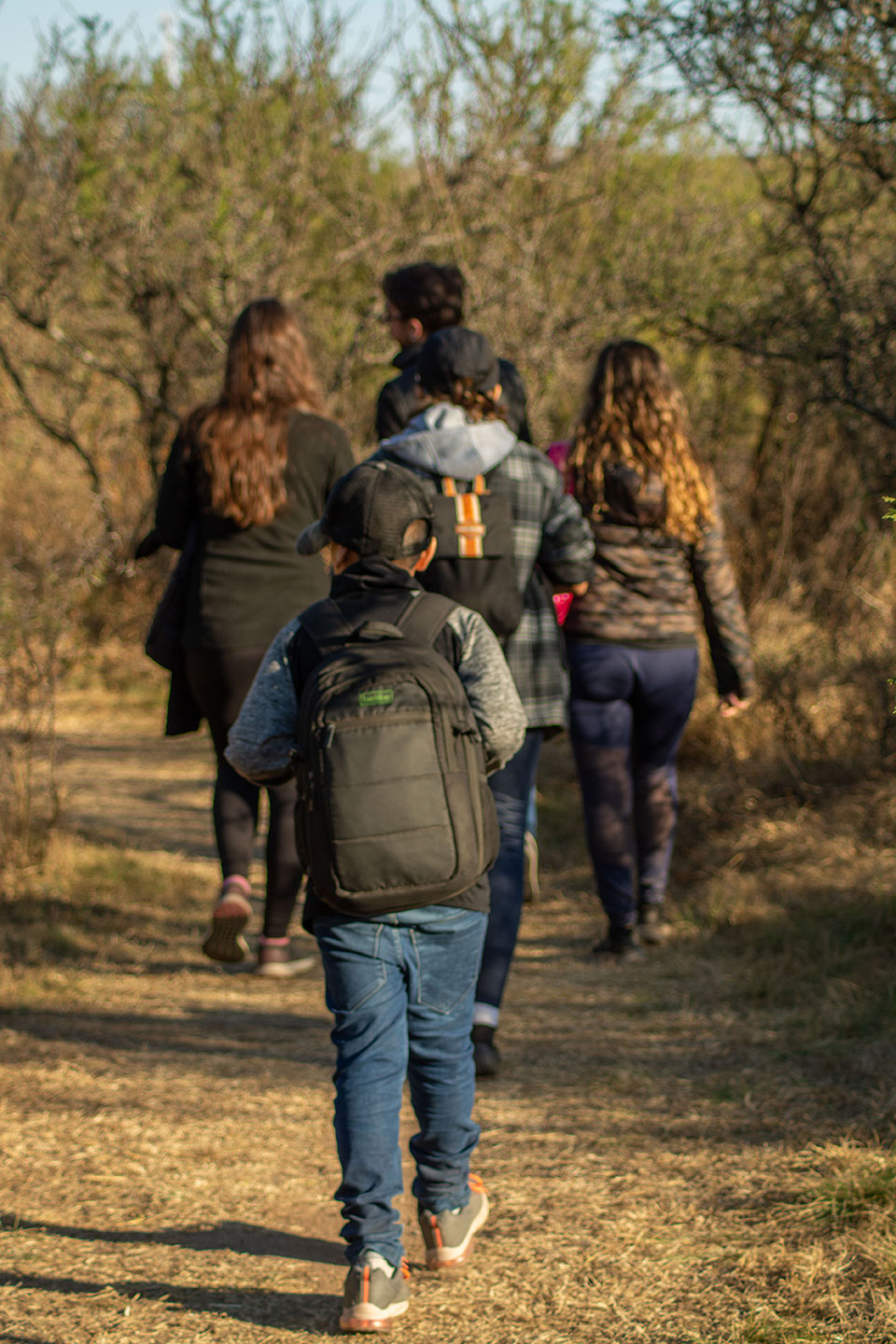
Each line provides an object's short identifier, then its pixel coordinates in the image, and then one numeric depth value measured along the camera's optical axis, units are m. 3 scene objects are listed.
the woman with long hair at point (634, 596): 8.81
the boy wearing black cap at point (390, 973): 4.76
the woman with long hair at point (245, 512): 8.38
